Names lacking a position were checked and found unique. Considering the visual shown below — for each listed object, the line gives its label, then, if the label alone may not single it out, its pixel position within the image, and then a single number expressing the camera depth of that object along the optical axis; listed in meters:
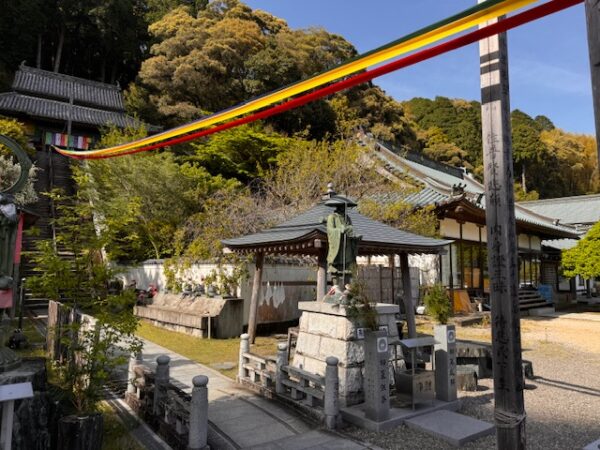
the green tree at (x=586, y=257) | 19.00
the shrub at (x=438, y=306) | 7.02
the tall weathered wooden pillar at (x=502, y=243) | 3.07
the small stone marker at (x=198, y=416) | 4.46
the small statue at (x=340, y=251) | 7.01
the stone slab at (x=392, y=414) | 5.53
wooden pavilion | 8.98
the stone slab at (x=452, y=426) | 5.16
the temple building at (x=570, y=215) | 27.32
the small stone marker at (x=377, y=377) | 5.57
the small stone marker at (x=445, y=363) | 6.50
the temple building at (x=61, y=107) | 29.78
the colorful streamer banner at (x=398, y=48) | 2.44
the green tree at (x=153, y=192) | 18.69
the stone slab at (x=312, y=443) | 4.94
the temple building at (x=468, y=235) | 17.58
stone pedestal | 6.39
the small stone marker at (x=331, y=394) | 5.51
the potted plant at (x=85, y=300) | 4.79
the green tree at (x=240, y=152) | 24.05
